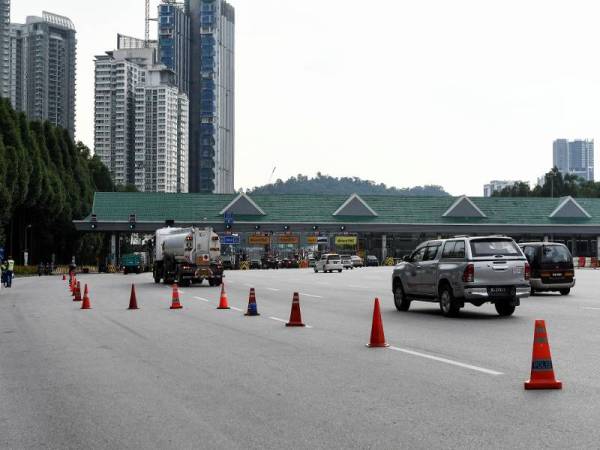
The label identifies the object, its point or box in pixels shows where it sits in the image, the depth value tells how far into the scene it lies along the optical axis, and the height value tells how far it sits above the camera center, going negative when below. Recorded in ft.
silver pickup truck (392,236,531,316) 63.87 -2.37
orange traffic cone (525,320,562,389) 29.53 -4.50
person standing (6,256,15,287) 154.30 -5.46
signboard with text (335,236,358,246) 330.50 +1.20
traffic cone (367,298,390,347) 45.06 -4.85
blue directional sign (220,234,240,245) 303.68 +1.48
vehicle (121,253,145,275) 251.39 -5.93
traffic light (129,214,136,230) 288.51 +7.62
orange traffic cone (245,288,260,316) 70.18 -5.35
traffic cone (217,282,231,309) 80.74 -5.78
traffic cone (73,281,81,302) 100.47 -6.16
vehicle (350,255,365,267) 314.24 -6.72
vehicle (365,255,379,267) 331.57 -7.07
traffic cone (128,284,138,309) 82.28 -5.79
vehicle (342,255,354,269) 285.84 -6.78
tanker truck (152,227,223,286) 139.95 -2.33
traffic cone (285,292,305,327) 59.11 -5.18
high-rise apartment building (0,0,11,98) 592.19 +141.95
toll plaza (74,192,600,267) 312.91 +9.32
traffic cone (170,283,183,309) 82.02 -5.66
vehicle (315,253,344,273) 239.71 -5.81
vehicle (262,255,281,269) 318.45 -7.52
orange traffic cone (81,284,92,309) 83.97 -5.92
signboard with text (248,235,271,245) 325.21 +1.58
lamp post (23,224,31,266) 277.64 -3.23
